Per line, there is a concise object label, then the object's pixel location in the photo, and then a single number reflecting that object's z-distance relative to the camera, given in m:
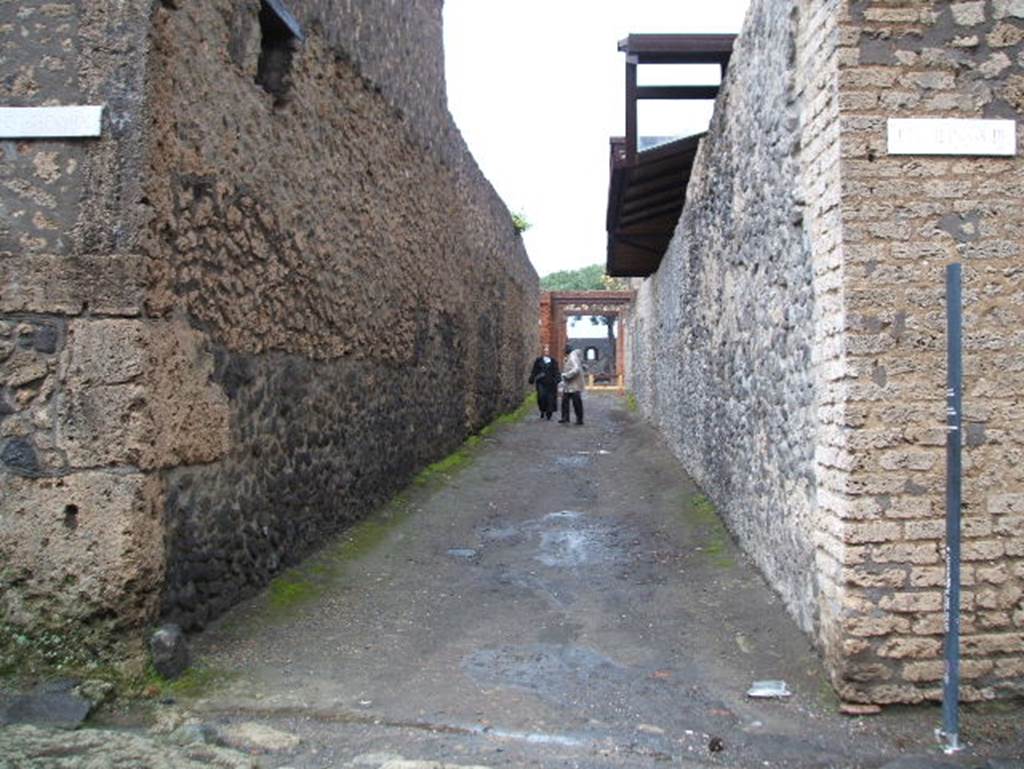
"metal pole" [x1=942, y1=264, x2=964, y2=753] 3.17
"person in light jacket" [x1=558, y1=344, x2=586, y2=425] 14.85
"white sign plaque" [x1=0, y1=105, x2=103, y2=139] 3.92
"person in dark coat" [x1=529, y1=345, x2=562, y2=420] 16.06
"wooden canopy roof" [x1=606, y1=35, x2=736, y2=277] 7.77
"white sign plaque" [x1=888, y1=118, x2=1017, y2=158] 3.76
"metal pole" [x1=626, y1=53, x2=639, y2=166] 7.96
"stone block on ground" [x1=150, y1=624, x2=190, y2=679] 3.89
